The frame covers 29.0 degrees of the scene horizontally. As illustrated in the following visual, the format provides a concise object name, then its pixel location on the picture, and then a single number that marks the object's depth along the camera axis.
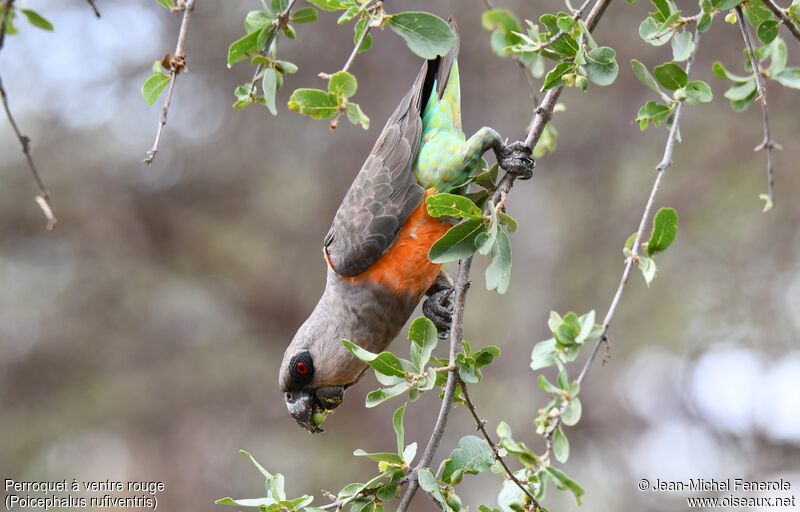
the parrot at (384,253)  7.90
